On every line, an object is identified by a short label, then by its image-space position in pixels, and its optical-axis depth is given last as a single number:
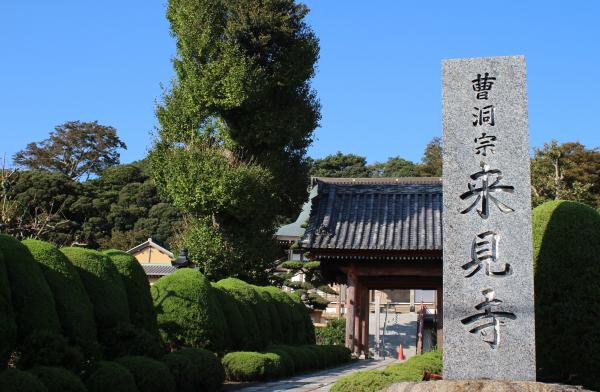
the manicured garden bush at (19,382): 5.95
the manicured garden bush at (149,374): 7.96
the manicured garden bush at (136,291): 9.84
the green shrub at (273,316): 15.68
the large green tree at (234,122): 19.09
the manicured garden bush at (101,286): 8.95
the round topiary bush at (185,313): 11.40
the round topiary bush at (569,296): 7.03
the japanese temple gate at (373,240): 16.95
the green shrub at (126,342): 8.86
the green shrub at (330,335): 27.49
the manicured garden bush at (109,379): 7.29
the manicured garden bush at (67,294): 7.98
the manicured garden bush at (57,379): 6.51
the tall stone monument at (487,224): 6.75
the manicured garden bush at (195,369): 8.99
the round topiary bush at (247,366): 11.48
